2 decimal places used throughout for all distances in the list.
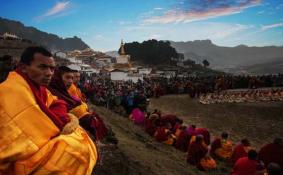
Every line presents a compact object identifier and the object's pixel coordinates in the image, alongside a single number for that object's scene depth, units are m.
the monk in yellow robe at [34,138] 1.46
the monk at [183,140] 7.98
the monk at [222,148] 7.60
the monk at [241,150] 6.84
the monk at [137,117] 10.53
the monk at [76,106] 2.39
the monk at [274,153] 5.84
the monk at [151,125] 9.24
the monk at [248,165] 5.07
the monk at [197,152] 6.69
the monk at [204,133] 8.00
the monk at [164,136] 8.41
